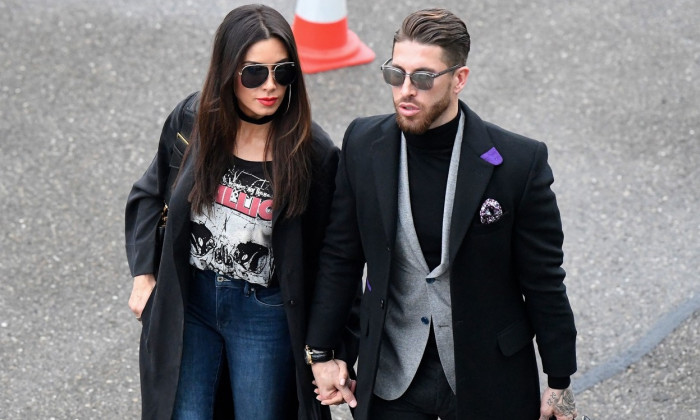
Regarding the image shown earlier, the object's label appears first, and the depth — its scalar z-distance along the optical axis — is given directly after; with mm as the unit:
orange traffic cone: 15445
